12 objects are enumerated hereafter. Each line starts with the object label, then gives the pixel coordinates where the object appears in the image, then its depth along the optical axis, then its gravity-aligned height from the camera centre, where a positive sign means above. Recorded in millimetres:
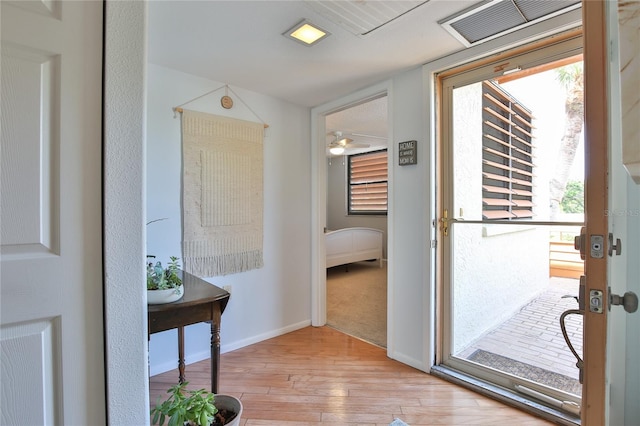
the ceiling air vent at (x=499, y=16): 1473 +1030
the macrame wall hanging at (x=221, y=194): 2244 +136
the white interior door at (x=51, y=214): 815 -7
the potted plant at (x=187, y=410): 1139 -785
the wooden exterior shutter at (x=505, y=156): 1927 +367
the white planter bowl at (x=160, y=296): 1455 -422
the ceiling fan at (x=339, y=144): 4706 +1089
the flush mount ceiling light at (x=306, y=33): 1639 +1029
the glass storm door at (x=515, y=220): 1721 -66
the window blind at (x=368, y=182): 6164 +604
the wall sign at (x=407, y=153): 2191 +433
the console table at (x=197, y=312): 1446 -519
